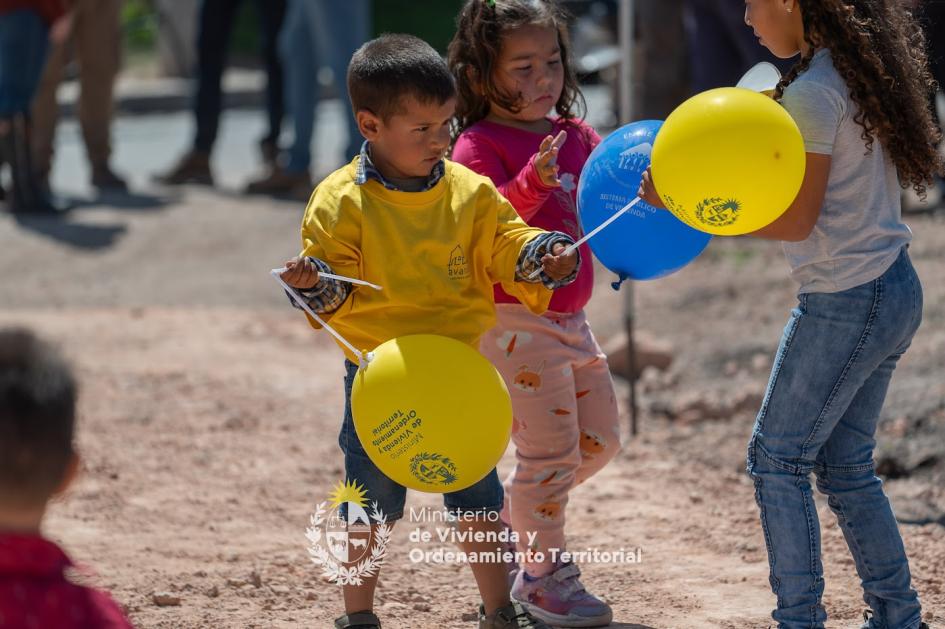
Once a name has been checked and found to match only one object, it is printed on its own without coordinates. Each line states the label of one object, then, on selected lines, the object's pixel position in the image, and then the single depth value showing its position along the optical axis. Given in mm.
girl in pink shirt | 7320
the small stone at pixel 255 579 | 7992
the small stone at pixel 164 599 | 7648
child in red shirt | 4344
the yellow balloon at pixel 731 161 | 5930
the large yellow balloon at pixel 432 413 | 6090
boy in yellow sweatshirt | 6480
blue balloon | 6906
